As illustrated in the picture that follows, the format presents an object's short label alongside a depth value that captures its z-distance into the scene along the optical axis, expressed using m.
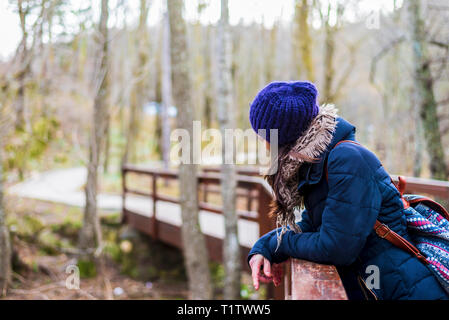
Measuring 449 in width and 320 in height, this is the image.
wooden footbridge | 1.07
